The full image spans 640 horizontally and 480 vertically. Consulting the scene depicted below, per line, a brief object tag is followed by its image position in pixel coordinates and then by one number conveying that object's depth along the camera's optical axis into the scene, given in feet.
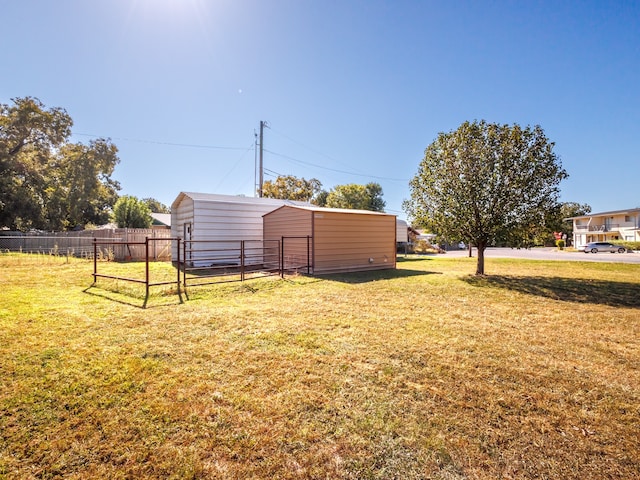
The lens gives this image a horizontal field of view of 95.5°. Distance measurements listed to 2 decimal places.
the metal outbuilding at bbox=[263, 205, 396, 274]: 36.58
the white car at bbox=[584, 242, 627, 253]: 94.02
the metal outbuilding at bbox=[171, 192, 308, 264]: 40.55
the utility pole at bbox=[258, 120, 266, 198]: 75.25
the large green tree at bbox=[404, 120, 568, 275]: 31.35
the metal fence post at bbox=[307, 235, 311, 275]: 35.85
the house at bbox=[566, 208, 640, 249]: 114.21
